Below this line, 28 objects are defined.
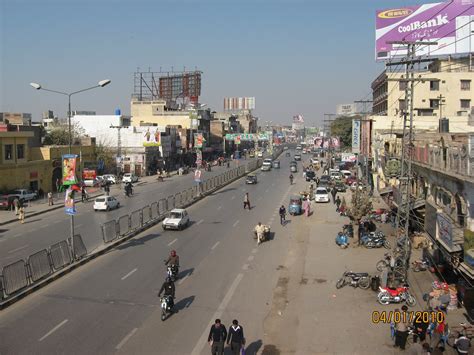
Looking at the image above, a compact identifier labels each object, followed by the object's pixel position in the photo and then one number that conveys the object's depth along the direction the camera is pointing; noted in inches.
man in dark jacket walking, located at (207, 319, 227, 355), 501.7
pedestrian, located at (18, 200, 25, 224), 1360.7
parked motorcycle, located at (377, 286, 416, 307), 692.7
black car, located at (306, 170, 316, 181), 2775.6
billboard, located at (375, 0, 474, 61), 2349.9
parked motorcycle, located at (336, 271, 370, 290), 763.4
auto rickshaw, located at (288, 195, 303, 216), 1569.9
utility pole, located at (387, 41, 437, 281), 780.6
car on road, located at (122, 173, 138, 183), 2482.8
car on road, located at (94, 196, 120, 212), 1561.3
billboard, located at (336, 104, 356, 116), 7194.9
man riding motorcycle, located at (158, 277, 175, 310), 629.3
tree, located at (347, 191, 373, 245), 1166.3
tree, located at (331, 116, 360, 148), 4921.3
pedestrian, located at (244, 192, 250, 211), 1637.6
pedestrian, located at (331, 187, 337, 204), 1863.9
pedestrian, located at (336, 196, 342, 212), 1656.0
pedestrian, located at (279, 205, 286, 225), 1374.3
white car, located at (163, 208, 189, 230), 1231.5
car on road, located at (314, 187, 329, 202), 1849.2
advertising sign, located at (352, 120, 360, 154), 2401.6
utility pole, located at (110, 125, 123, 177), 2608.8
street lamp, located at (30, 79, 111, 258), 872.7
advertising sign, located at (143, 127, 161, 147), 3084.4
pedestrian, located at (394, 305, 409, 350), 535.5
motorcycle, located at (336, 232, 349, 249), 1069.8
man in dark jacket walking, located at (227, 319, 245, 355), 503.8
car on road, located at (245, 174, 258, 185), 2559.1
